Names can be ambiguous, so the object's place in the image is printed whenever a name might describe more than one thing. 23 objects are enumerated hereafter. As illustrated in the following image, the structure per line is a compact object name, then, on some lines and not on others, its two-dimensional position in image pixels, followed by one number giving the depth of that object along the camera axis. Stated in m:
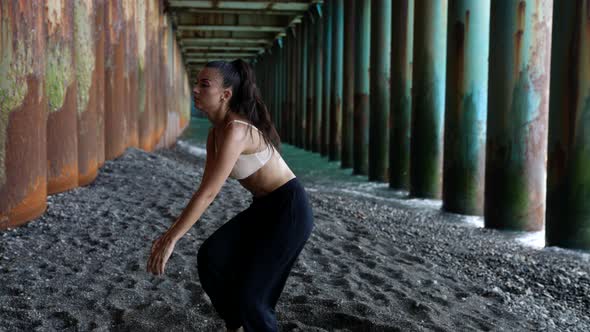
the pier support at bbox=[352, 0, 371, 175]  14.88
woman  3.07
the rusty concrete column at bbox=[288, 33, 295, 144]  26.25
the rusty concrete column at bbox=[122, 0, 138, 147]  11.20
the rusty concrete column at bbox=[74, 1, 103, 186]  8.03
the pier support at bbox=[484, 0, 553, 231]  7.61
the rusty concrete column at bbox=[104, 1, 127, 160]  9.82
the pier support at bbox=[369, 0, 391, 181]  13.06
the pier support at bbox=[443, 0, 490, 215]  8.80
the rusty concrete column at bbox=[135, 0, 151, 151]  12.77
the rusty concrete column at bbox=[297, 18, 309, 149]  22.97
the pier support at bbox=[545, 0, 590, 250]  6.27
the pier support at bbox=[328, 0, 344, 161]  17.70
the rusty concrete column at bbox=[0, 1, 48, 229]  5.70
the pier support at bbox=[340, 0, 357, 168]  15.98
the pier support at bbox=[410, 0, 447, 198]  10.27
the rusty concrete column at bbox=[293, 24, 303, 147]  24.08
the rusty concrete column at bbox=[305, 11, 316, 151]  21.39
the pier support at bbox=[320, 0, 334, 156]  18.92
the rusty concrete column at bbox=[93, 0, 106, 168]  8.77
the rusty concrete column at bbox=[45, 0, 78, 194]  6.96
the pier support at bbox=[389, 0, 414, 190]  11.50
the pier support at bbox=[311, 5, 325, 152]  20.36
